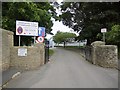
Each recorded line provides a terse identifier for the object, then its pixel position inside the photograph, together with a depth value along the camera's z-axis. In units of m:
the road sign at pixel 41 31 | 8.42
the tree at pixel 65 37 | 27.72
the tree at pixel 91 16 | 13.28
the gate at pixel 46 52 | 8.81
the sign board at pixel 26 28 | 6.98
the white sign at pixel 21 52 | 6.25
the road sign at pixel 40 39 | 8.28
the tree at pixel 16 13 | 7.87
